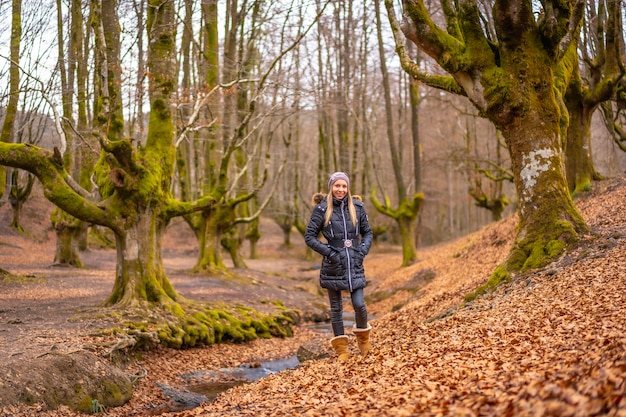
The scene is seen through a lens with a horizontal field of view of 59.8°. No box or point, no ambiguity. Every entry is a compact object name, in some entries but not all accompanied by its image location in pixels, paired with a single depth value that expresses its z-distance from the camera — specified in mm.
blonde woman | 7047
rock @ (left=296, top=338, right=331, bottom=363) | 9852
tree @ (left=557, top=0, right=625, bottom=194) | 14602
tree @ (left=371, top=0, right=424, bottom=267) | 23219
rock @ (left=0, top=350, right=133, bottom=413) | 6637
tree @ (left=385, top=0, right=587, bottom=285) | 9062
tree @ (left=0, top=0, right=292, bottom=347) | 10648
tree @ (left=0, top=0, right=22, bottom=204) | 14484
